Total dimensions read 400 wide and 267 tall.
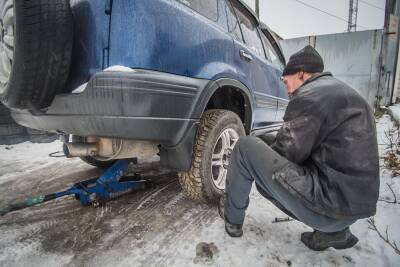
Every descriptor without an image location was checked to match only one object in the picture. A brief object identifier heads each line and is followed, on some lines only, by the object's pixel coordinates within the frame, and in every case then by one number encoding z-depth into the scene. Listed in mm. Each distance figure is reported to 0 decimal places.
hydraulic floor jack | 1800
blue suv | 1095
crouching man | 1045
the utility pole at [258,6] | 11870
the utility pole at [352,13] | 24031
